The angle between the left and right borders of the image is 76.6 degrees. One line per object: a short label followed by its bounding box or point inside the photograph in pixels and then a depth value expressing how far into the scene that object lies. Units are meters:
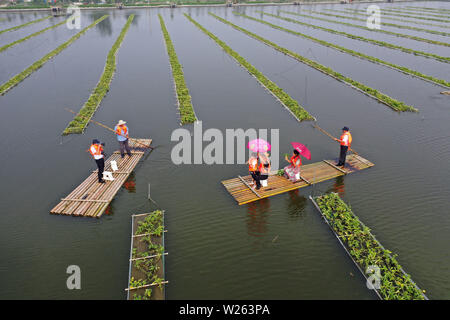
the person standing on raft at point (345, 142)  16.36
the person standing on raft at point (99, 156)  15.14
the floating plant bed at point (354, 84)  24.96
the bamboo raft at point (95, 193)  14.14
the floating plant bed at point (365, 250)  10.33
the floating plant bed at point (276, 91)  23.92
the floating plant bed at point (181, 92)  23.70
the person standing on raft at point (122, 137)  17.67
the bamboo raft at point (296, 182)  15.43
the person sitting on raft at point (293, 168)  15.71
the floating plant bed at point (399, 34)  45.58
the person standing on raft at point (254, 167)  15.17
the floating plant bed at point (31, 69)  30.01
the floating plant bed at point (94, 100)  22.03
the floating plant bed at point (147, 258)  10.45
